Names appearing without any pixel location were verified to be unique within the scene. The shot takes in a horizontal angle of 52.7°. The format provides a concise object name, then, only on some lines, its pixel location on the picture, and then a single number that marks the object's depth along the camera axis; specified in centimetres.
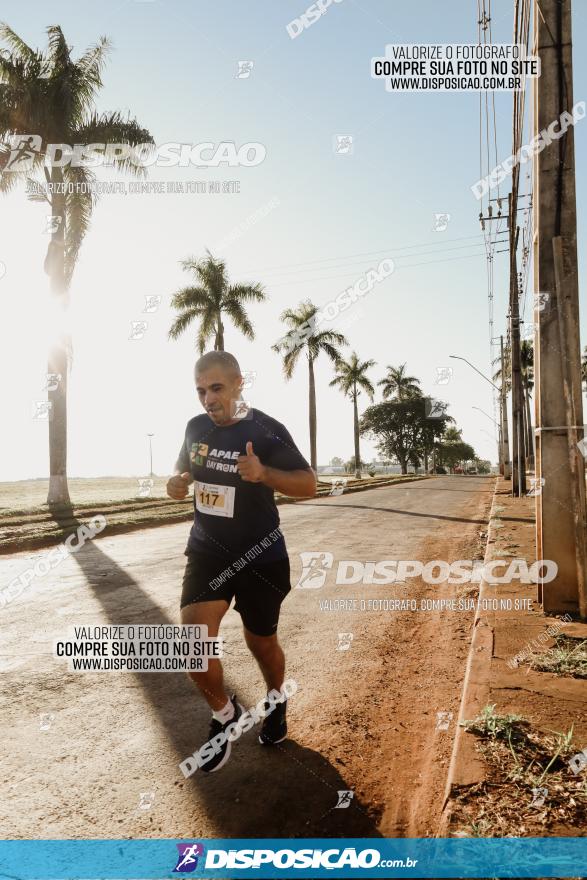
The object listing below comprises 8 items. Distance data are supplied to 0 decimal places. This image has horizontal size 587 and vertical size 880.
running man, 298
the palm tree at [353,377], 4812
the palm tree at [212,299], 2850
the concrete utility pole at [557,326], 498
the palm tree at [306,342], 3584
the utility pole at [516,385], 1936
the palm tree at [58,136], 1800
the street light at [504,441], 4004
